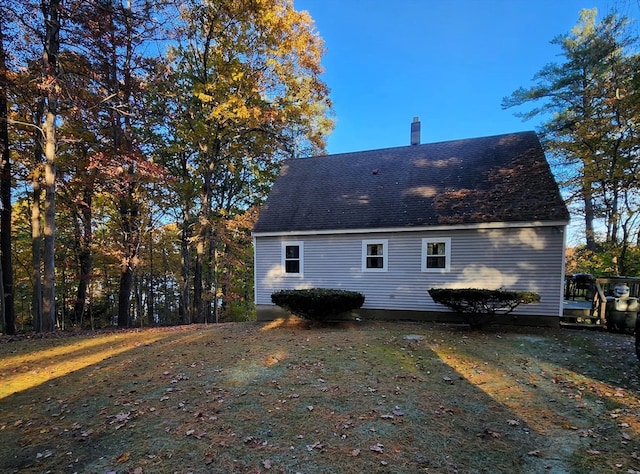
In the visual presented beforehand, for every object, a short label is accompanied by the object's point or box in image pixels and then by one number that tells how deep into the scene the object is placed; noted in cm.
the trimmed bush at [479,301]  793
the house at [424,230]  920
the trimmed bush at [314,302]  927
